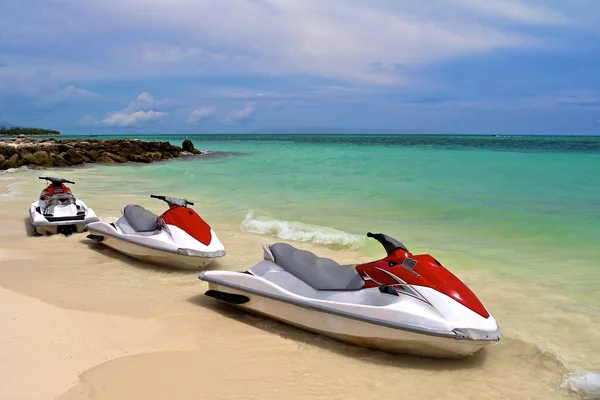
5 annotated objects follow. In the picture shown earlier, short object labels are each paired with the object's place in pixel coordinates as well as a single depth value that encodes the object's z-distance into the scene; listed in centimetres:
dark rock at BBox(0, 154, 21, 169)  2420
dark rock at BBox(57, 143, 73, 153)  3276
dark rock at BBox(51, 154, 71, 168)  2698
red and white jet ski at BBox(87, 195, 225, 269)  642
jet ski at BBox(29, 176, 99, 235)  852
